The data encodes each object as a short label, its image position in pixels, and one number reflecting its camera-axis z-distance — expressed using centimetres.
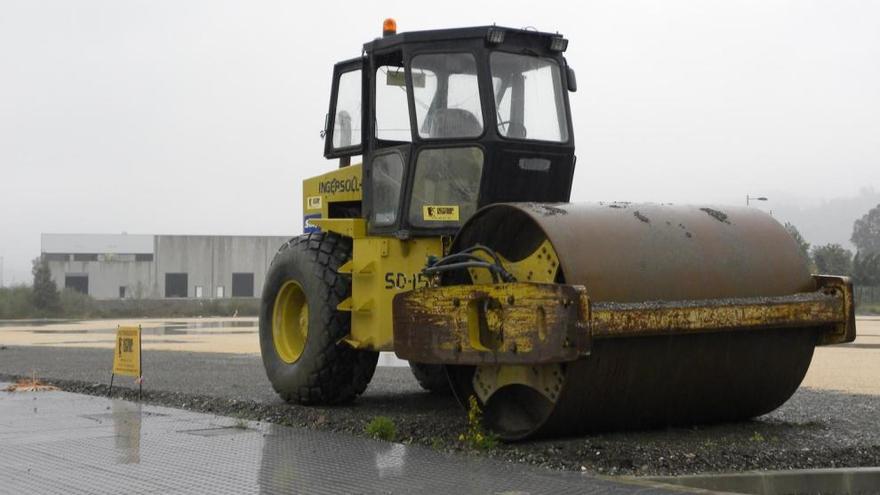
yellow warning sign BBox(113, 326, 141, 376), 1185
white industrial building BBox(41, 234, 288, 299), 8088
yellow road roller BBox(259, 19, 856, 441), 705
